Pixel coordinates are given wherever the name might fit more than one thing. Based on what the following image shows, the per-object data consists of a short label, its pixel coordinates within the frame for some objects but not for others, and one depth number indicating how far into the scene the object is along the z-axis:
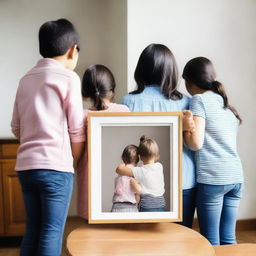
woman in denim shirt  1.33
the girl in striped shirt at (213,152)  1.40
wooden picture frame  1.08
